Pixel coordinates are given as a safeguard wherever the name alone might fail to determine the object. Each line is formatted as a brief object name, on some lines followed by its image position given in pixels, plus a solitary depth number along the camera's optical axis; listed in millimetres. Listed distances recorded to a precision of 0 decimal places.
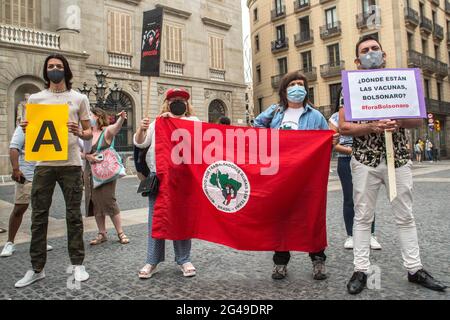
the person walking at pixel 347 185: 4164
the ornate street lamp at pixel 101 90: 15553
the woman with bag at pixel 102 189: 4953
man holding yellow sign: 3350
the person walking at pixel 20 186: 4465
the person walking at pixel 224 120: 7024
